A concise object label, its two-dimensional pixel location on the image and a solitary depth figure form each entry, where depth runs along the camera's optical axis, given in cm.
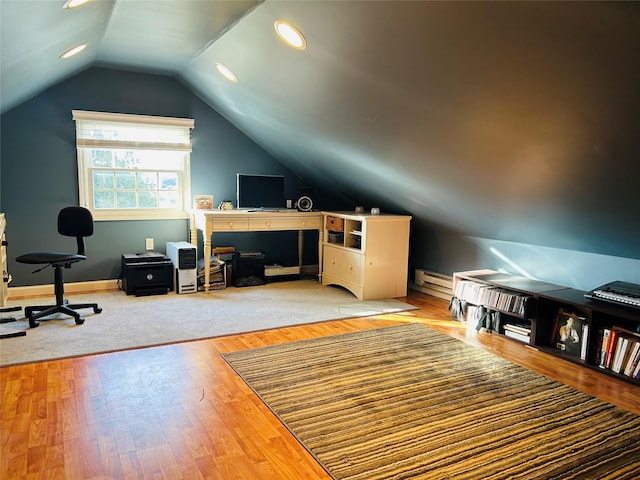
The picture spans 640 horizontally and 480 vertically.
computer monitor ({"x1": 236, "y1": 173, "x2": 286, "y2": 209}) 512
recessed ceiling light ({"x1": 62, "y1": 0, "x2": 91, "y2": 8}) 232
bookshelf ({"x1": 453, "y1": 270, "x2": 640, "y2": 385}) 283
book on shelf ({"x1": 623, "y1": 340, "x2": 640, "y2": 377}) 275
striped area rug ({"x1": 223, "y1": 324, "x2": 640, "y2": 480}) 194
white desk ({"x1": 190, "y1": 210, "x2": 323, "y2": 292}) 465
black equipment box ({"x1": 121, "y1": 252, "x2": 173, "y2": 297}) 456
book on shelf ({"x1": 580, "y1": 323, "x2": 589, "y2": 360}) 304
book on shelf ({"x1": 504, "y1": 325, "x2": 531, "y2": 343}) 343
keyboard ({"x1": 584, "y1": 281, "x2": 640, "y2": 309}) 282
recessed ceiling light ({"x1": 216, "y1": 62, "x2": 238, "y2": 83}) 403
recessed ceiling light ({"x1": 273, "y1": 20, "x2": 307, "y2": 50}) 293
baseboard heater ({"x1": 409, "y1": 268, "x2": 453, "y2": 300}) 468
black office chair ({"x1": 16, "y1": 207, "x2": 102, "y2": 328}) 355
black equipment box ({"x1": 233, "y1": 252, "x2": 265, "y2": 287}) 513
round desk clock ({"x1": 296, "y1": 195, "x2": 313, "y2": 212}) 528
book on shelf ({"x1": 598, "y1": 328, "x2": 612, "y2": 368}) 290
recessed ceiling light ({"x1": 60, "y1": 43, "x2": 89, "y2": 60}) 347
